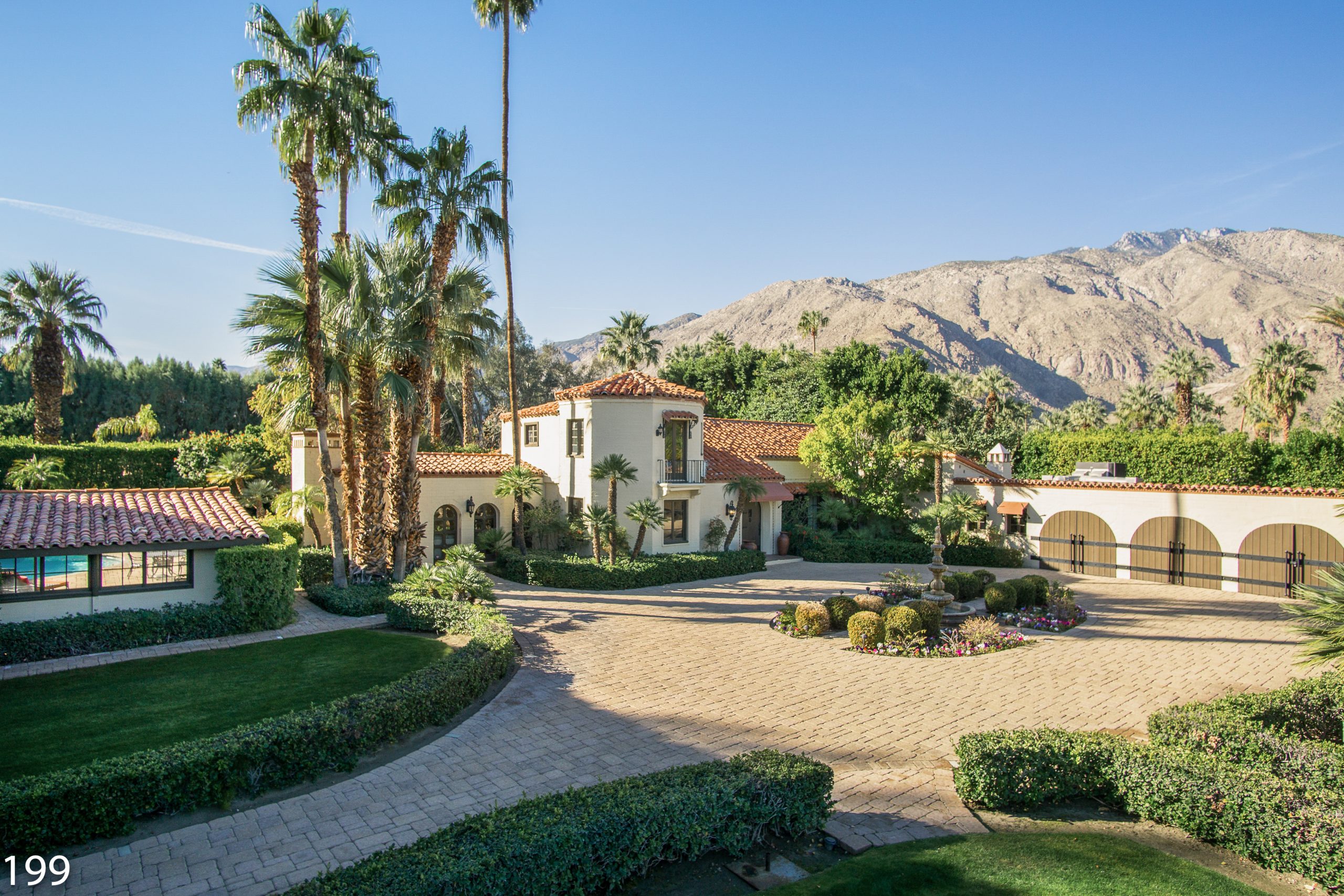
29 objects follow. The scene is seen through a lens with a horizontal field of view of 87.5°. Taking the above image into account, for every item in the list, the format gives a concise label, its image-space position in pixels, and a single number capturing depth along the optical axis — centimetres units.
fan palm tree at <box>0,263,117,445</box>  2561
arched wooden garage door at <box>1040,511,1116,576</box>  2512
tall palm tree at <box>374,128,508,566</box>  1911
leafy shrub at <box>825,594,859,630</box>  1669
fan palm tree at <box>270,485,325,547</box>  2117
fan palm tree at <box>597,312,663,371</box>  4431
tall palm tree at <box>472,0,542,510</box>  2466
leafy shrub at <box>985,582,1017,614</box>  1814
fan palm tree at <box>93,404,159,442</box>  3391
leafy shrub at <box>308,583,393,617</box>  1720
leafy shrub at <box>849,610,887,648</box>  1505
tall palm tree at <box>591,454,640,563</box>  2261
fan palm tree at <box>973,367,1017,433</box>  4528
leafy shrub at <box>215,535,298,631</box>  1521
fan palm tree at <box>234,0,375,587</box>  1625
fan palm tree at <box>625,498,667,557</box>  2272
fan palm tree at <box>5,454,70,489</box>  2388
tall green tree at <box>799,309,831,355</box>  5928
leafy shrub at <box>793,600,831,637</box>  1620
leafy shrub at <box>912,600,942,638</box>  1577
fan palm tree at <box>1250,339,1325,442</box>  3562
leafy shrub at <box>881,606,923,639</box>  1519
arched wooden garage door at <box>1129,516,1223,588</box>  2298
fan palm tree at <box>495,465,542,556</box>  2394
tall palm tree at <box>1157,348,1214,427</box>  4238
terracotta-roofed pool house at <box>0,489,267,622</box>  1325
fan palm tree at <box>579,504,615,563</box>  2220
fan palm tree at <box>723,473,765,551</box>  2552
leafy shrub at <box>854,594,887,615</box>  1638
